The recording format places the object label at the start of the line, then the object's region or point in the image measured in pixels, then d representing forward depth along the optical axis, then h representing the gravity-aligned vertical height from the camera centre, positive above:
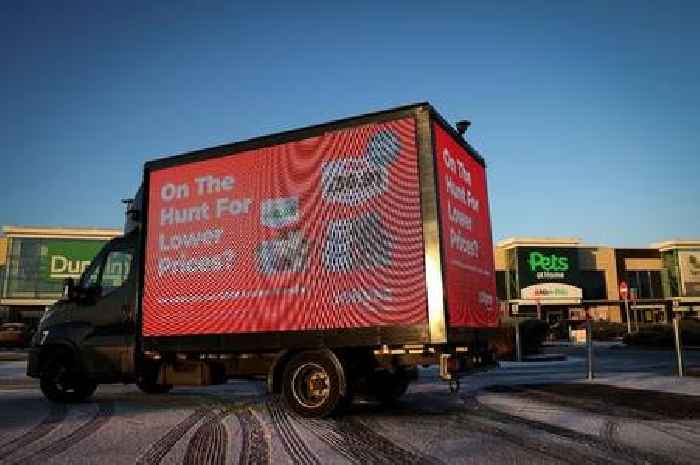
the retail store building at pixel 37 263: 60.91 +7.56
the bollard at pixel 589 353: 11.91 -0.69
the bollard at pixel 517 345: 16.98 -0.77
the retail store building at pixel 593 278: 57.81 +4.57
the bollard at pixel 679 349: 12.26 -0.69
